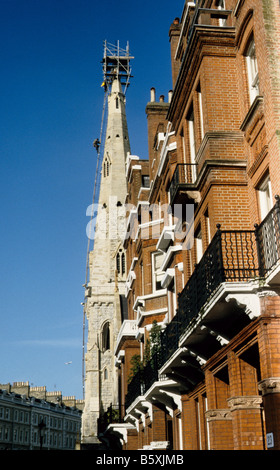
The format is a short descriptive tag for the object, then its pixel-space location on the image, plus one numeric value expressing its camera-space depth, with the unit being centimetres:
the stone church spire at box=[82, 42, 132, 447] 9525
